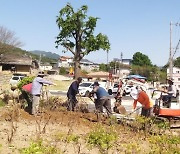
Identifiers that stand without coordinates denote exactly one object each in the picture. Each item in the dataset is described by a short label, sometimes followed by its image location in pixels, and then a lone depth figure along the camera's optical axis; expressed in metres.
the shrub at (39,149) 2.57
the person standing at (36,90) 6.42
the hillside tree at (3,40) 31.41
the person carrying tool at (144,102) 6.59
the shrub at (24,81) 8.14
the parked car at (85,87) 17.91
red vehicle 6.46
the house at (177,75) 41.04
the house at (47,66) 64.31
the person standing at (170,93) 6.72
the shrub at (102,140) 3.32
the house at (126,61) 94.82
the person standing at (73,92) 7.26
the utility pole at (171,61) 20.05
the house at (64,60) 80.48
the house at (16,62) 32.44
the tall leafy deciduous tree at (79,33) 26.46
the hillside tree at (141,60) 61.02
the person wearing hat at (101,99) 6.84
